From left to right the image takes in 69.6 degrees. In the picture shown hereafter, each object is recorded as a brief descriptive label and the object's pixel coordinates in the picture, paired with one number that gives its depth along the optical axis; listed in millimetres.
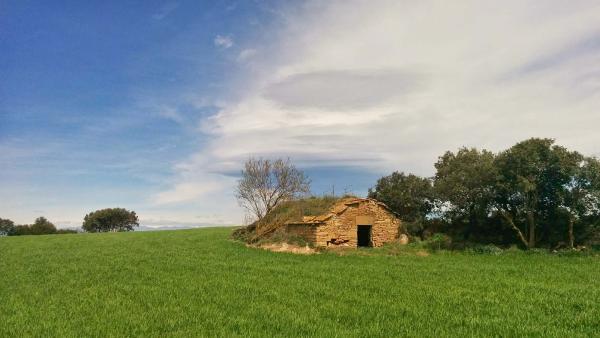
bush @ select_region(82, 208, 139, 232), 106438
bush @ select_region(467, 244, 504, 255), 32275
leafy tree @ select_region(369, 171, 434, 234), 41125
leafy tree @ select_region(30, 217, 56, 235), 90062
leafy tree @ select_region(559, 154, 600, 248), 31312
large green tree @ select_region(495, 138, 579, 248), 32781
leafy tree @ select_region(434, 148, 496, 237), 36000
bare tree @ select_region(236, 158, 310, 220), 53938
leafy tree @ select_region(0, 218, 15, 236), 102100
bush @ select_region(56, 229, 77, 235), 91325
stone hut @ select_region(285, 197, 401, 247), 35281
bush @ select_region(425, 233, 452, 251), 35469
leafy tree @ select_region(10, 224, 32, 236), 89250
